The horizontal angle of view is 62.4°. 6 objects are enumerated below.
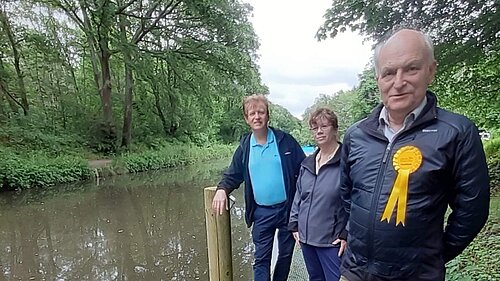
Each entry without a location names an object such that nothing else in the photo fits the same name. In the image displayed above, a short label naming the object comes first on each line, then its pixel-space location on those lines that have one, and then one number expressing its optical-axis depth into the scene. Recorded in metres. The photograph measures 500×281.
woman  2.07
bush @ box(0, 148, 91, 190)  10.29
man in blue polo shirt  2.39
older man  1.22
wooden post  2.36
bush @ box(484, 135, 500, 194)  7.10
